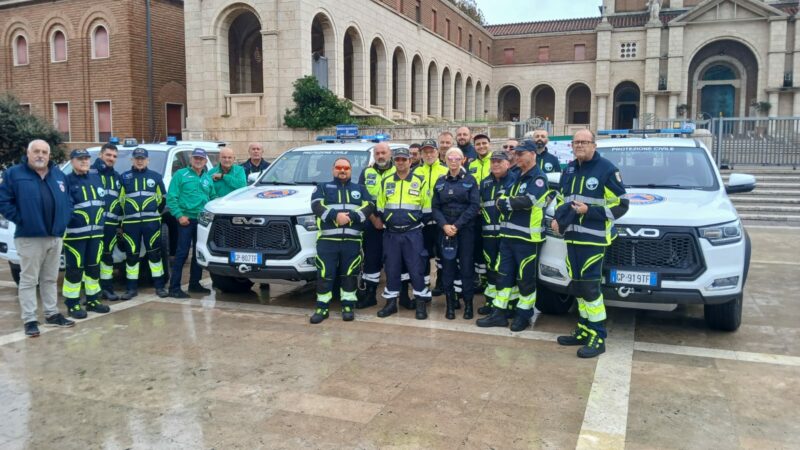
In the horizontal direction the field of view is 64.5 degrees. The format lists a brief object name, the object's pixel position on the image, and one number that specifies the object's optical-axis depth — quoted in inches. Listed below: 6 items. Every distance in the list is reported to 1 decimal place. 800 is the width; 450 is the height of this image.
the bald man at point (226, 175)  331.0
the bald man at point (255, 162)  391.9
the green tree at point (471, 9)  1749.3
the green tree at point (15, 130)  637.3
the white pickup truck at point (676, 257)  220.4
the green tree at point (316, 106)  819.4
